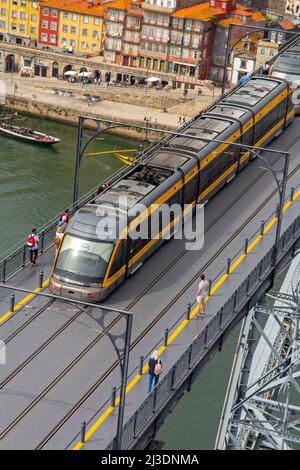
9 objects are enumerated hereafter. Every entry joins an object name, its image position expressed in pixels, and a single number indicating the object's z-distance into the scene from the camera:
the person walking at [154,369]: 41.00
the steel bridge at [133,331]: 39.88
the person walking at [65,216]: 52.38
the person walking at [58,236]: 51.00
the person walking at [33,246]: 49.41
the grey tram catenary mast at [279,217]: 50.38
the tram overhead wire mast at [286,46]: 75.22
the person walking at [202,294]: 46.44
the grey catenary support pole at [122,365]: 36.47
